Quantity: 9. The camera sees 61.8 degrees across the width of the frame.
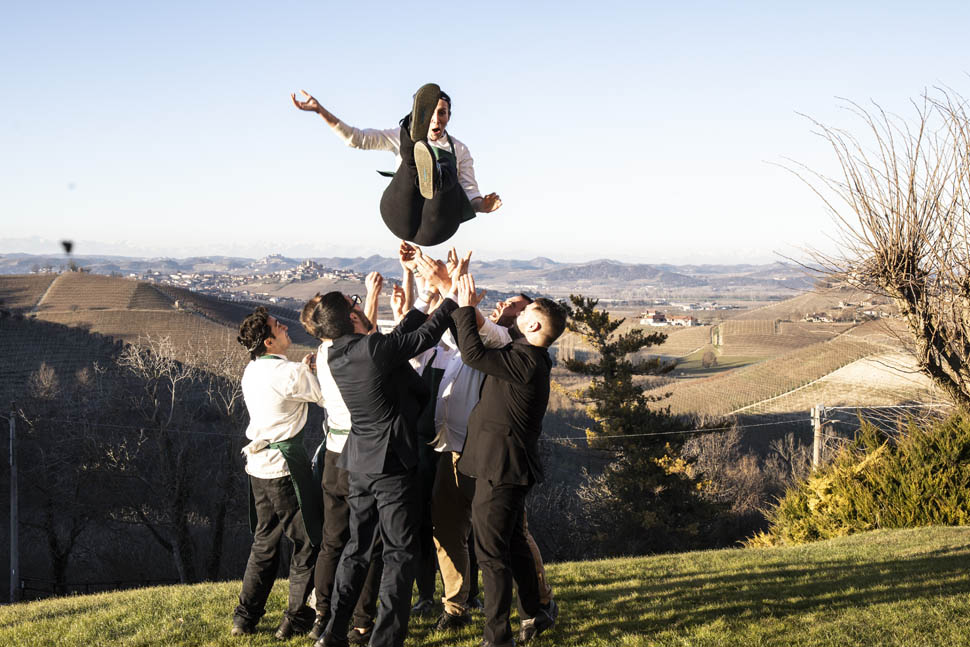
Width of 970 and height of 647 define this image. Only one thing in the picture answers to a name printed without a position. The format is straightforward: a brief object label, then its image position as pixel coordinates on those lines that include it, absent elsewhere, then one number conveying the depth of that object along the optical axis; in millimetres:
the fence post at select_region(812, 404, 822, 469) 24583
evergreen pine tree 35031
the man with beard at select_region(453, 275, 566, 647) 5164
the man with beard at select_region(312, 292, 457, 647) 5037
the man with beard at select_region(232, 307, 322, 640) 5496
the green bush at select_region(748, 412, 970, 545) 12789
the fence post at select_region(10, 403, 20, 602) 25625
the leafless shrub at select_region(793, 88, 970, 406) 10789
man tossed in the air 5602
